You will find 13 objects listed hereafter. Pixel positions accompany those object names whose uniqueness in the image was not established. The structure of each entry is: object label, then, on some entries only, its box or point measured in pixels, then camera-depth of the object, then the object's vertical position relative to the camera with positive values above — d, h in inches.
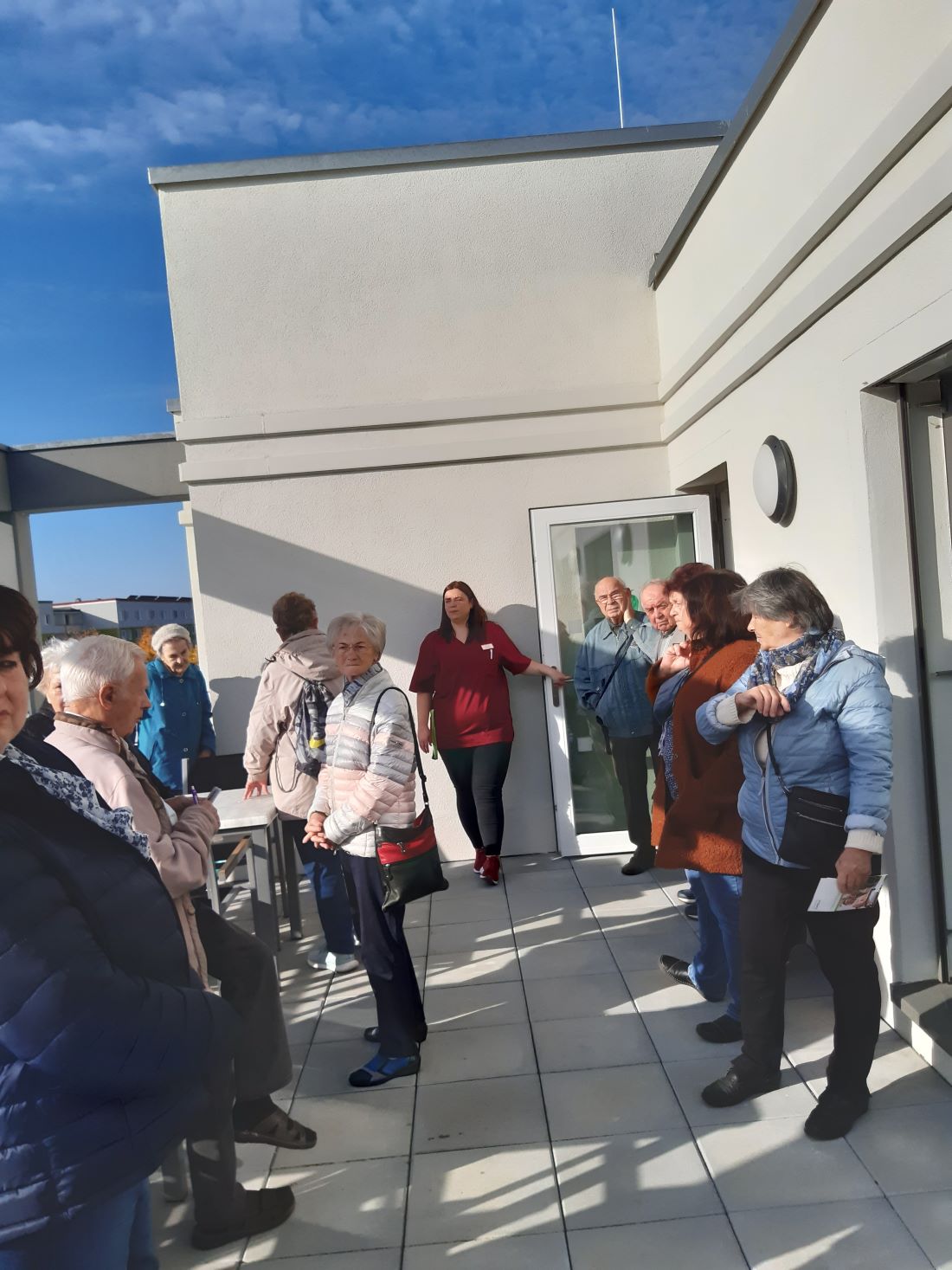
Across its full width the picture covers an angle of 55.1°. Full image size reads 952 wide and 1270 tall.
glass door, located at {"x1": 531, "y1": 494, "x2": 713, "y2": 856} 218.8 +4.5
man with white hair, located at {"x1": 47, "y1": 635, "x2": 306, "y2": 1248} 83.0 -31.0
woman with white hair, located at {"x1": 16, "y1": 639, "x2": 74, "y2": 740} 106.9 -5.3
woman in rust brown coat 119.5 -24.7
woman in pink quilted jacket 115.0 -22.7
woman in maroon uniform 206.2 -20.7
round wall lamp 141.5 +16.2
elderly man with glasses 200.7 -20.1
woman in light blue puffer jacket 95.0 -21.5
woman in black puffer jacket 50.0 -21.8
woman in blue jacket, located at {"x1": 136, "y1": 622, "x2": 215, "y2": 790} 201.2 -17.1
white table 141.0 -34.2
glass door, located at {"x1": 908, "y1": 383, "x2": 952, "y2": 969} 115.7 +0.4
